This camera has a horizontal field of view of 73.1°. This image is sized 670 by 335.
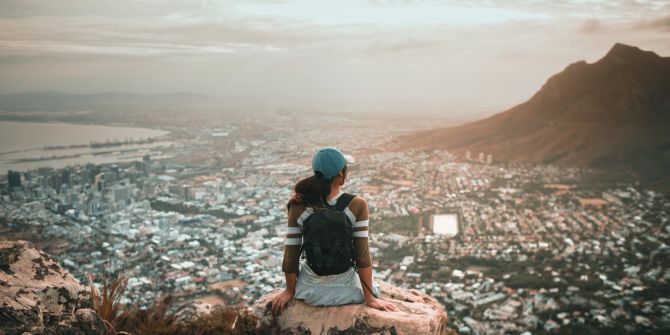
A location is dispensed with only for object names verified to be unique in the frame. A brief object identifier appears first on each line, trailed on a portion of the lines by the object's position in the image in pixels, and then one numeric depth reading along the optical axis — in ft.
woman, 8.94
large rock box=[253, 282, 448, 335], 8.77
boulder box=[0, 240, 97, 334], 8.16
